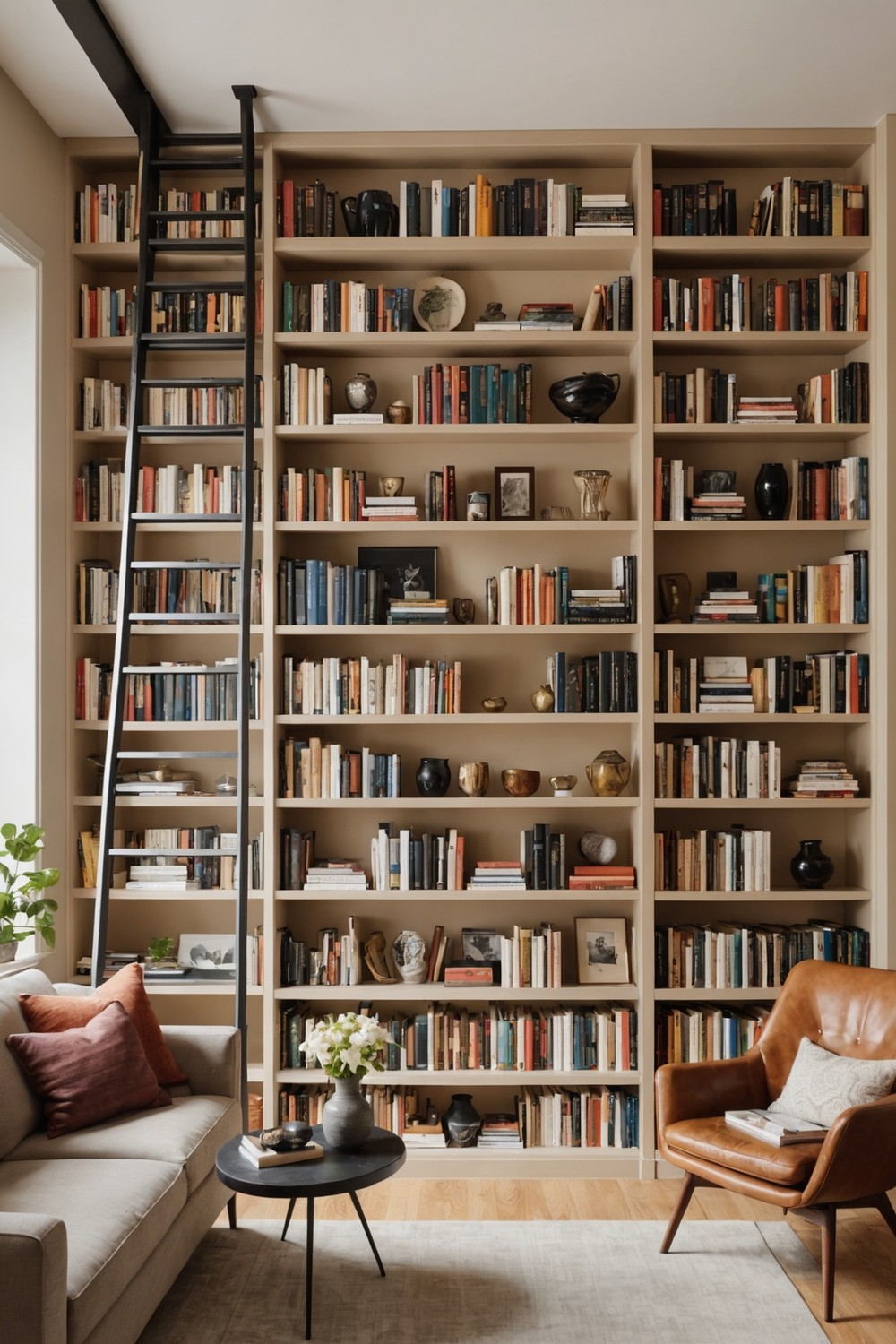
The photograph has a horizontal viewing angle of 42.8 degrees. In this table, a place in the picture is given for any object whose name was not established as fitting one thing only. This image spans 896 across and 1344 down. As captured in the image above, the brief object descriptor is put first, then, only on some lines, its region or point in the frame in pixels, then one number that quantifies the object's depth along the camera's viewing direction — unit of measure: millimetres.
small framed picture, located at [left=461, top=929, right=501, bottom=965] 4156
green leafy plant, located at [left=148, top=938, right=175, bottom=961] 4117
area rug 2865
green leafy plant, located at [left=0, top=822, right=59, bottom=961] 3459
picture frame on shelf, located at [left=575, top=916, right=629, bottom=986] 4105
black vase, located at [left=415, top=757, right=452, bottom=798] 4113
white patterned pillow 3135
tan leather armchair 2930
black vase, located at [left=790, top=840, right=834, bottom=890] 4062
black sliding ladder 3826
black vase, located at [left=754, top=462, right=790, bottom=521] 4105
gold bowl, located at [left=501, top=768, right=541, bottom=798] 4086
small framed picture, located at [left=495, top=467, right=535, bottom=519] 4215
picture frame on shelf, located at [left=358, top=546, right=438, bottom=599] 4234
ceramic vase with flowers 2916
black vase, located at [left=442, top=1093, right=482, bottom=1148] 3965
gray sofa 2086
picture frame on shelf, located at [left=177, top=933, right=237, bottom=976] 4219
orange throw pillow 3137
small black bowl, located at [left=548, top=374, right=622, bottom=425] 4078
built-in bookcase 4027
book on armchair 3078
